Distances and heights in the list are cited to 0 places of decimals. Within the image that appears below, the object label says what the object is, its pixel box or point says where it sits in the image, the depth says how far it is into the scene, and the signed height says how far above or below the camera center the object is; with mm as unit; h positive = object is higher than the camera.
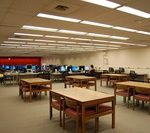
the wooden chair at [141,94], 4861 -930
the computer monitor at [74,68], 13180 -319
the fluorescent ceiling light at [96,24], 4808 +1223
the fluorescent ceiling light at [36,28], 5358 +1214
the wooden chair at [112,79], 9398 -825
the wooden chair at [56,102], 3918 -918
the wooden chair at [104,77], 10062 -794
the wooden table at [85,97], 3290 -712
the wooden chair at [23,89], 6676 -976
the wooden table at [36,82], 6435 -712
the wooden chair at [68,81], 8716 -907
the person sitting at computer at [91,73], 12589 -641
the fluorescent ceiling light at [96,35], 6850 +1256
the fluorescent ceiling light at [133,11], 3608 +1222
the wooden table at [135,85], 5111 -654
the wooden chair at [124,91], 5449 -905
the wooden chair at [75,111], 3304 -973
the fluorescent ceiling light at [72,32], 6164 +1234
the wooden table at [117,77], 9236 -691
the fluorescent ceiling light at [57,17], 4061 +1201
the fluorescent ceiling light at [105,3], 3205 +1210
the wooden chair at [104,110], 3603 -1006
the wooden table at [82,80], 8029 -760
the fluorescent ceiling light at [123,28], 5591 +1261
